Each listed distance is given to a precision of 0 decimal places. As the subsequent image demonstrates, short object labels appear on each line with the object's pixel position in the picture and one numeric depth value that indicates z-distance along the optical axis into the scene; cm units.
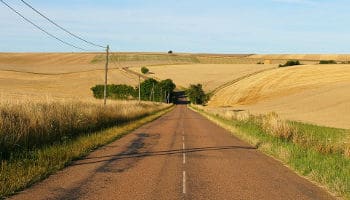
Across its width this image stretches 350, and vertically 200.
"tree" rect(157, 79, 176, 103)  13505
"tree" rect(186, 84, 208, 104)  12475
